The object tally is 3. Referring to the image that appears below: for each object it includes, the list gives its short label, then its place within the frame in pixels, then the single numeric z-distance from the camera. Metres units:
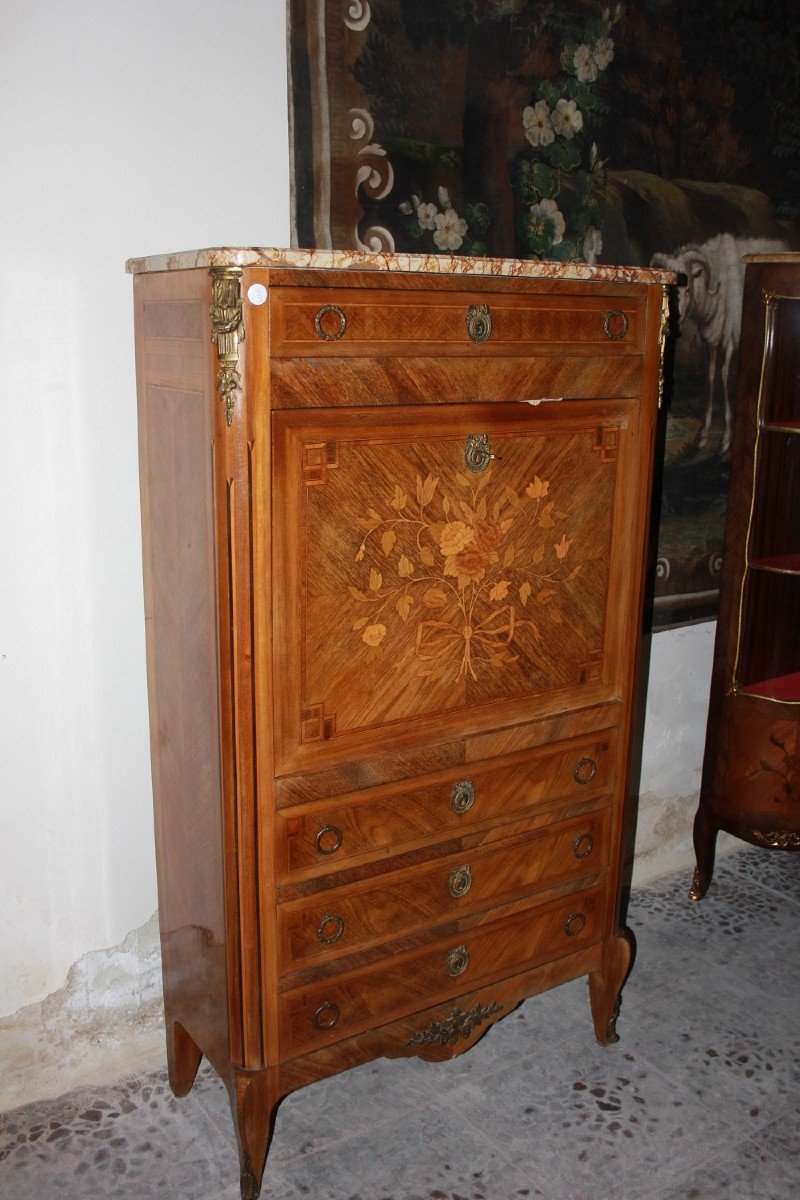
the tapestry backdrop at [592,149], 2.25
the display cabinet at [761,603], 2.82
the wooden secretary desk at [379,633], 1.69
